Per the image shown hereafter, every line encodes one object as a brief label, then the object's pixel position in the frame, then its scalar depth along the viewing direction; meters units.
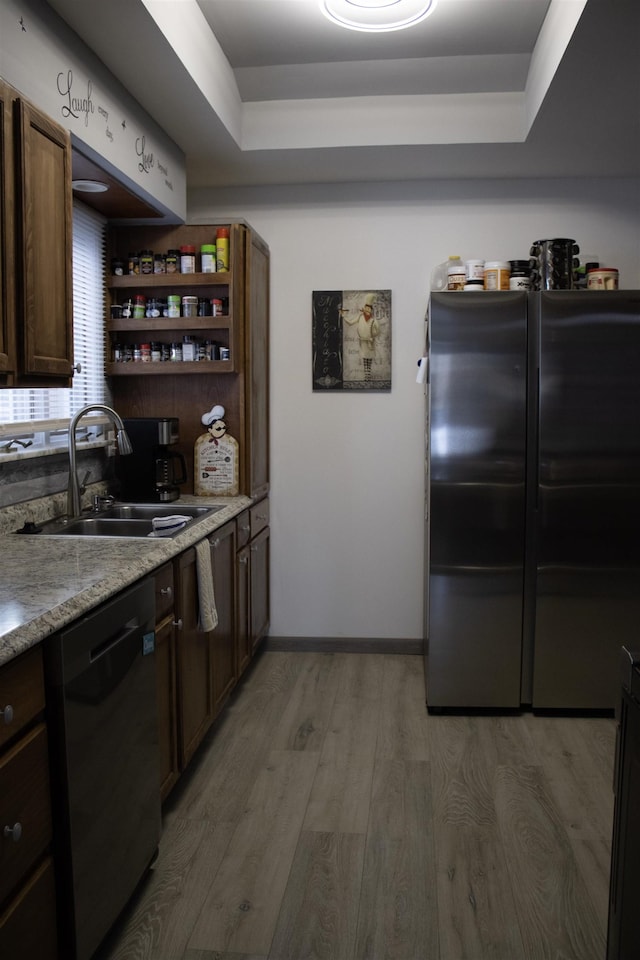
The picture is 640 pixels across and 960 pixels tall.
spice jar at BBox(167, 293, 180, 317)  3.64
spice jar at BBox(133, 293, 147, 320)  3.66
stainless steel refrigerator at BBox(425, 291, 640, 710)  3.33
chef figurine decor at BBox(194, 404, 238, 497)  3.77
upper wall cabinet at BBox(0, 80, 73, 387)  2.02
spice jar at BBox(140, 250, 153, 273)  3.66
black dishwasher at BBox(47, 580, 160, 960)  1.65
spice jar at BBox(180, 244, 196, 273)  3.65
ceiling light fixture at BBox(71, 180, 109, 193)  2.99
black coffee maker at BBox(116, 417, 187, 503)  3.50
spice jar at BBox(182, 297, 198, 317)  3.64
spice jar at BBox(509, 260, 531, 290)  3.43
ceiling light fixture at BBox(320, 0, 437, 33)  2.71
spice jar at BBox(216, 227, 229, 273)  3.64
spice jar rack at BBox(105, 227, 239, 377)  3.63
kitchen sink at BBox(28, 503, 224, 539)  2.86
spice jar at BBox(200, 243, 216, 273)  3.66
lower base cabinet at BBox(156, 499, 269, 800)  2.50
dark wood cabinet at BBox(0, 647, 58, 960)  1.44
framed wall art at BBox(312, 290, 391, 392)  4.17
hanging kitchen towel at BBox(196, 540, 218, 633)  2.78
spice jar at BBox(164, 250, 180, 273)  3.68
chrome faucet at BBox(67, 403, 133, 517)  2.86
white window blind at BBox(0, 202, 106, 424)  3.22
